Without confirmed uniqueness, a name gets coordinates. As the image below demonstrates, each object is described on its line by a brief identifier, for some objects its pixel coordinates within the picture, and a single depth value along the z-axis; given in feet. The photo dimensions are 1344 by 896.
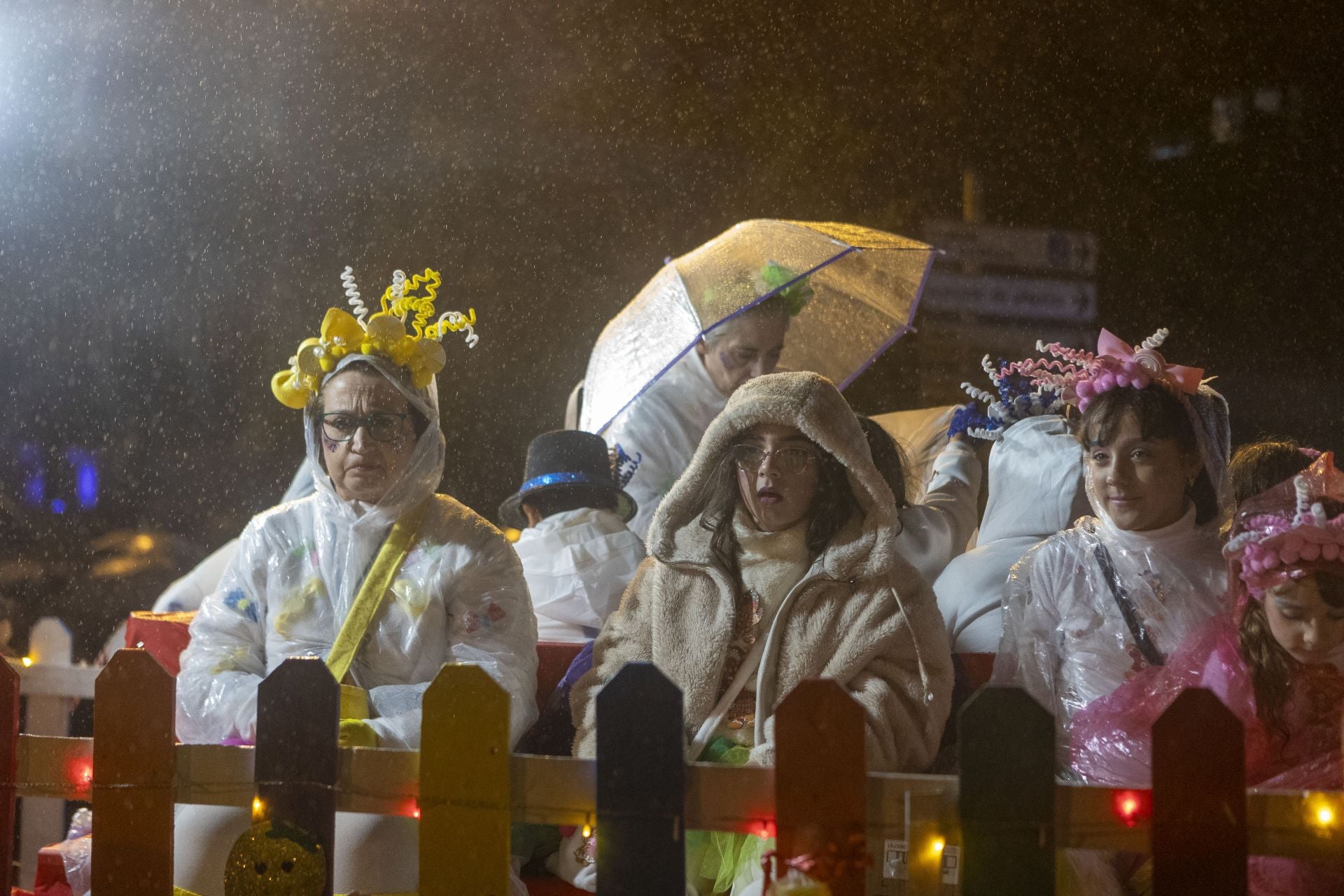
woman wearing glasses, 19.30
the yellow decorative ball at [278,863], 13.50
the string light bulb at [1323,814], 11.69
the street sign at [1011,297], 41.75
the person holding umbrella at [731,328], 27.94
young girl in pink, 16.15
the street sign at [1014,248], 41.98
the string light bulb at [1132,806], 12.05
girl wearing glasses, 17.29
